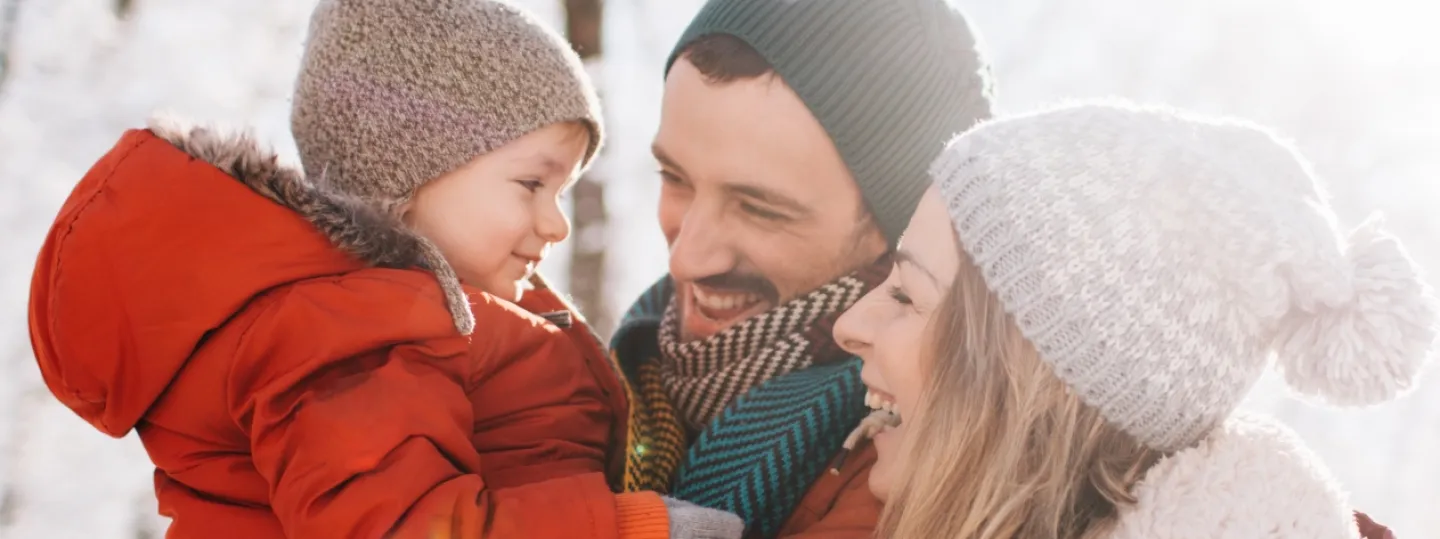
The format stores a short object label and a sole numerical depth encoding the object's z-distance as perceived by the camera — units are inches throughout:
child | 62.7
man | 83.0
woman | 58.1
